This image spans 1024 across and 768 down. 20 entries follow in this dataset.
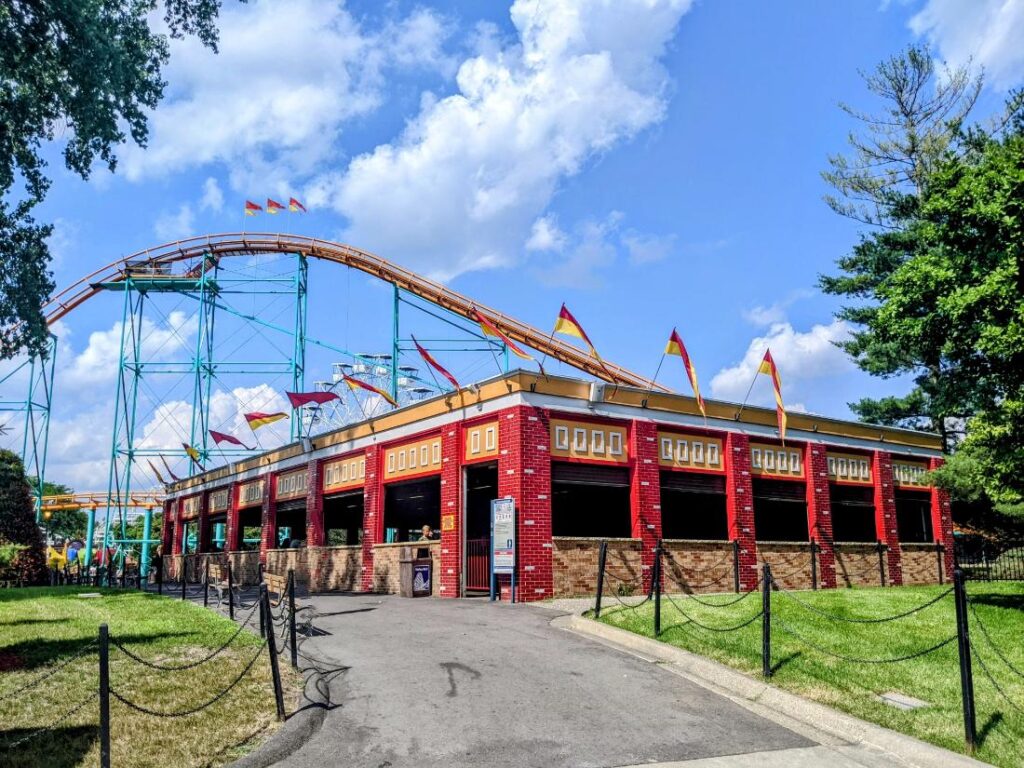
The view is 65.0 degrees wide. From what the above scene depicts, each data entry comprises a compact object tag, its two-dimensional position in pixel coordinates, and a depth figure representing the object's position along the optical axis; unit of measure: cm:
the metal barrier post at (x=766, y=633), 1045
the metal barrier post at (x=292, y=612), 1056
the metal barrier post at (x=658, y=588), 1302
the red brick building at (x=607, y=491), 2039
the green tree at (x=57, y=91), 1527
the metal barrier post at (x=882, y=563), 2734
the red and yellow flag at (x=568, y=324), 2059
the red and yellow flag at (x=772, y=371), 2422
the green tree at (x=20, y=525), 3150
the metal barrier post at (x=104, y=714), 677
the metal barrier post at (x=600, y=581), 1443
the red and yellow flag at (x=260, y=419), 3116
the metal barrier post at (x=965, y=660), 801
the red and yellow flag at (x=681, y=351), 2195
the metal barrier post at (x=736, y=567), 2275
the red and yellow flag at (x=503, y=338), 1958
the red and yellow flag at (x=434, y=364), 2231
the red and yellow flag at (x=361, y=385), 2508
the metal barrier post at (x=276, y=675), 866
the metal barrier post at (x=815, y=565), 2469
